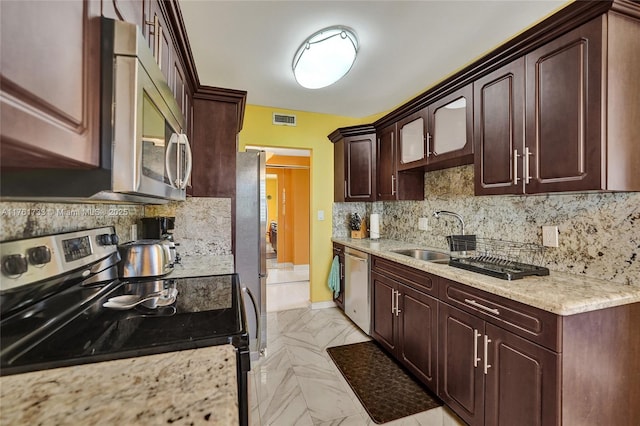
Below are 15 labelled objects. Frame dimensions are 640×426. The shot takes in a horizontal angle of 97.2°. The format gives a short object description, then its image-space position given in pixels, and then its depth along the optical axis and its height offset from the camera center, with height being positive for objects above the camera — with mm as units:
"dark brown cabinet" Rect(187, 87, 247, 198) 2145 +562
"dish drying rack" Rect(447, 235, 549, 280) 1557 -301
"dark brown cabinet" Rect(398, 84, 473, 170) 2010 +658
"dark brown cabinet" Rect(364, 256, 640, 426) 1156 -691
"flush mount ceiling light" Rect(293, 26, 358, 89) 2053 +1261
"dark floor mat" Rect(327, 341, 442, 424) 1826 -1259
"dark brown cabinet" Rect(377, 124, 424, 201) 2924 +379
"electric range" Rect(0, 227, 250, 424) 724 -349
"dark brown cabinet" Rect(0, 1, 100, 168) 406 +221
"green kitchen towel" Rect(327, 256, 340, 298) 3479 -783
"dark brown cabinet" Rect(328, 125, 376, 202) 3312 +619
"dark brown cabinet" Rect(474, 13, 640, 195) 1251 +497
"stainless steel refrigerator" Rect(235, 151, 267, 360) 2391 -107
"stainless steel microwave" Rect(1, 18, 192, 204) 643 +189
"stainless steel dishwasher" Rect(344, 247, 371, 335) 2803 -802
